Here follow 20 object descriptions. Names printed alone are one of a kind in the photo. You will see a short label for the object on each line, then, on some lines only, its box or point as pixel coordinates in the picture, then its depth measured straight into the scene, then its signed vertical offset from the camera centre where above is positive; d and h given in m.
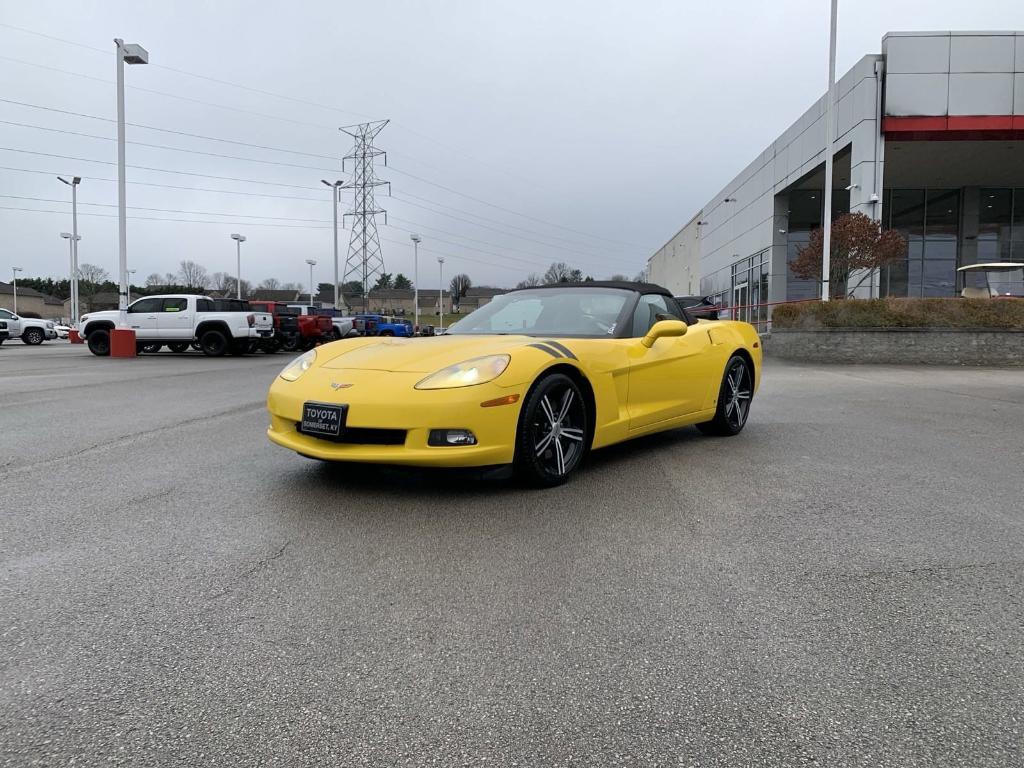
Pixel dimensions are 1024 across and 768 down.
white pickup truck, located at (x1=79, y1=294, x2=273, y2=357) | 20.73 +0.35
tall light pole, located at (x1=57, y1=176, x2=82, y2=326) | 47.62 +6.47
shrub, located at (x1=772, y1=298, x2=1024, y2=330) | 16.53 +0.67
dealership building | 22.06 +6.45
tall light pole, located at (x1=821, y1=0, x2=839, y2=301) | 19.58 +4.74
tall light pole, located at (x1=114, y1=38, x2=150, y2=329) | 21.42 +5.24
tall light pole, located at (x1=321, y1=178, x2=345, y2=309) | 53.94 +11.04
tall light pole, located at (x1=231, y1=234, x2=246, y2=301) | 59.06 +7.85
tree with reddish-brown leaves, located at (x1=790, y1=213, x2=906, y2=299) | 21.17 +2.81
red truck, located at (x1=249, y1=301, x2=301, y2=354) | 23.64 +0.29
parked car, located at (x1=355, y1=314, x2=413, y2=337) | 34.47 +0.61
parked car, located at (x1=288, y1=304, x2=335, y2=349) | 26.06 +0.36
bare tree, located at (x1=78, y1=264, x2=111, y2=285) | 101.13 +8.86
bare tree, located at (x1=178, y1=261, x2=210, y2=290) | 109.25 +9.38
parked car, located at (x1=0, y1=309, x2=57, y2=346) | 29.95 +0.36
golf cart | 19.12 +2.20
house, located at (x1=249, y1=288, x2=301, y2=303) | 133.25 +8.21
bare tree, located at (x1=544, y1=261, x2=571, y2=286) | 92.06 +9.23
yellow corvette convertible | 4.09 -0.28
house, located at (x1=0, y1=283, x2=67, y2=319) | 104.50 +5.16
